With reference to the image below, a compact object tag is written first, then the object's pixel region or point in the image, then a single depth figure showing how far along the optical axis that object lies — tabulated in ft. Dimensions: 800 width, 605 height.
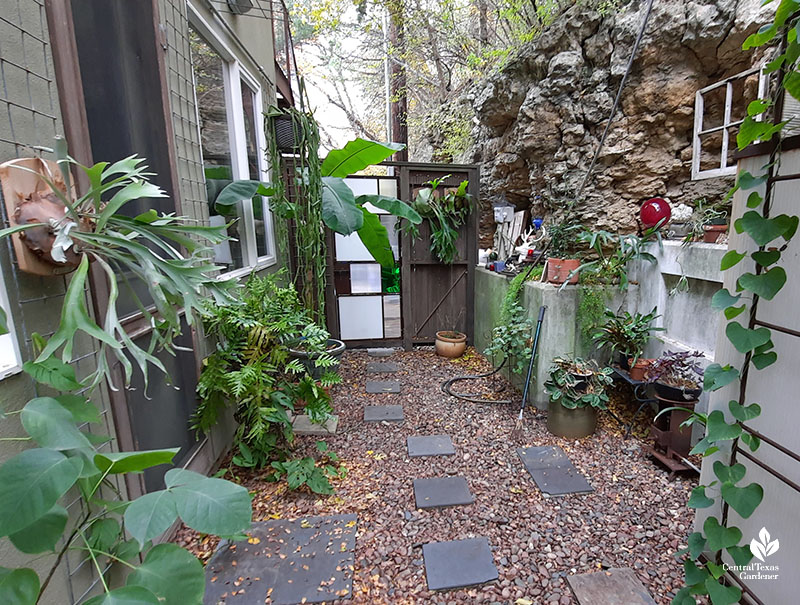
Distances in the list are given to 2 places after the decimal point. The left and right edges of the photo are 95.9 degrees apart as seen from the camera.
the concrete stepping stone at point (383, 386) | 11.30
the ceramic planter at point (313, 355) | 8.04
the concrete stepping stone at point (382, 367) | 12.89
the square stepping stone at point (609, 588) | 4.63
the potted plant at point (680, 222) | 9.11
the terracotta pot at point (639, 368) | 8.38
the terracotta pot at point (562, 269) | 9.29
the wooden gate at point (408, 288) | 14.05
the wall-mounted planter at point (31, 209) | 3.04
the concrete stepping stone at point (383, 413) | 9.55
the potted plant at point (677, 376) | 7.37
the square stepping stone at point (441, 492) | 6.42
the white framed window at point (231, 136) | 8.33
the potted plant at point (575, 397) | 8.18
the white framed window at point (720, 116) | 9.41
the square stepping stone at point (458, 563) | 4.91
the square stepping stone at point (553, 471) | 6.76
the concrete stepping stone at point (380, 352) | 14.61
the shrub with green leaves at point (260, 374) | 6.36
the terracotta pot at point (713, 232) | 7.89
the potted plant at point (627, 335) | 8.80
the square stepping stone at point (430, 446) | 7.97
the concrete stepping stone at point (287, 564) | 4.75
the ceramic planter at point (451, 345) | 13.80
